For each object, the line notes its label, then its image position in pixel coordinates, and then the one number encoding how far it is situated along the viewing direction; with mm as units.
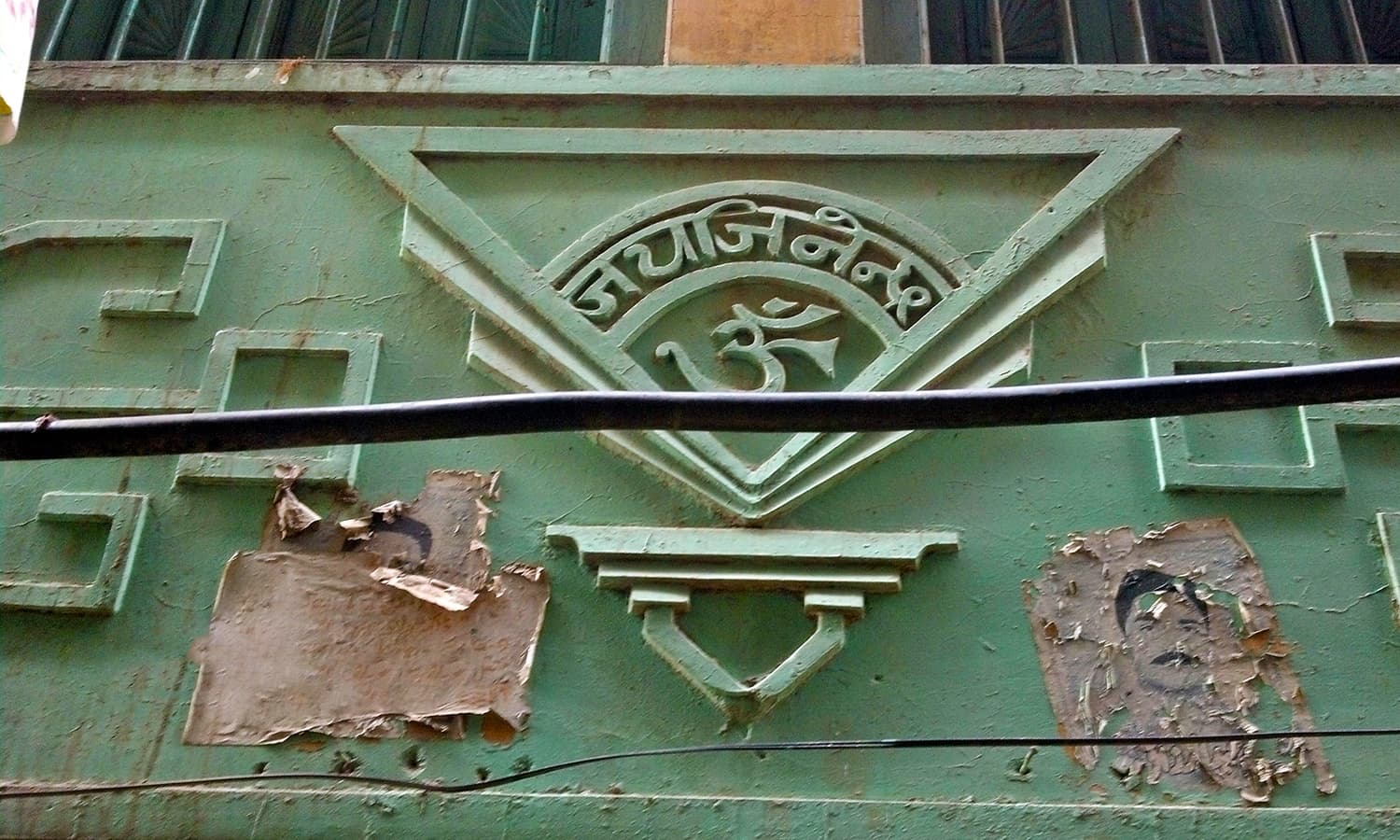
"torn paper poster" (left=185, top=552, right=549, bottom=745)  3051
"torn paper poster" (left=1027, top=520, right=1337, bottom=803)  2902
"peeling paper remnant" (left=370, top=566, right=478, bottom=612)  3178
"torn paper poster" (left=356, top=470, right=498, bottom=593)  3250
